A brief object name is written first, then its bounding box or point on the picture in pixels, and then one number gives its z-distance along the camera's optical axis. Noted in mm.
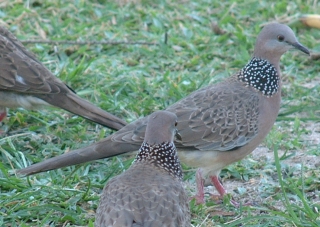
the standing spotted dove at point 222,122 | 11180
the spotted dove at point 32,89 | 12871
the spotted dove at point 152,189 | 8336
